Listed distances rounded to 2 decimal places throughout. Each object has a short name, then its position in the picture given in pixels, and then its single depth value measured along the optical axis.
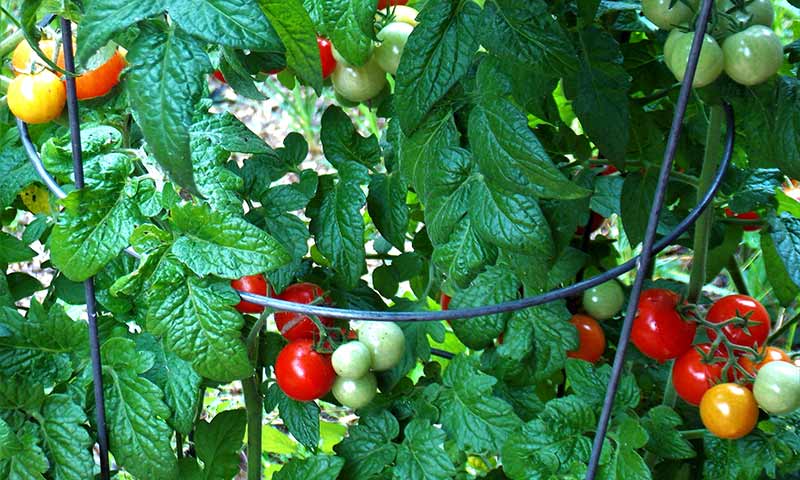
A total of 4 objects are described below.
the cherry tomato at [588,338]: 1.03
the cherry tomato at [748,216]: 1.05
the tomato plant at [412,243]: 0.75
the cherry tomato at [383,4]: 0.90
